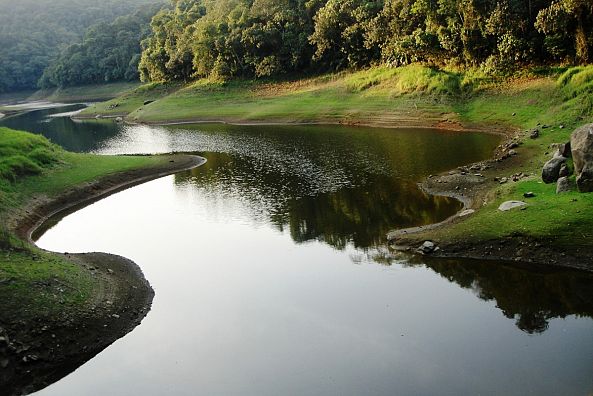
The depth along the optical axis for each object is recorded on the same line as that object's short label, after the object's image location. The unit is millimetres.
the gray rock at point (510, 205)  28562
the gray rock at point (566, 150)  31512
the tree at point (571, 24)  51812
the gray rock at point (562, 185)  28359
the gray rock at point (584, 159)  27047
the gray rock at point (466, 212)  30919
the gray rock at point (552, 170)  30516
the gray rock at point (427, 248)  27728
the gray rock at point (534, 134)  44844
